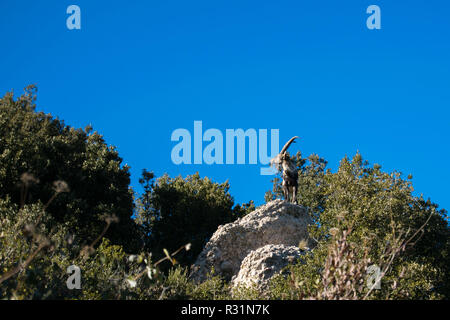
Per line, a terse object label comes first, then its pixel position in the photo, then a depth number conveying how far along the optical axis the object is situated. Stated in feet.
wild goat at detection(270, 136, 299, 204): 79.97
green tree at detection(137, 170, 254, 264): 115.13
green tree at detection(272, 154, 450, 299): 51.75
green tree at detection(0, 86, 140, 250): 89.76
